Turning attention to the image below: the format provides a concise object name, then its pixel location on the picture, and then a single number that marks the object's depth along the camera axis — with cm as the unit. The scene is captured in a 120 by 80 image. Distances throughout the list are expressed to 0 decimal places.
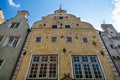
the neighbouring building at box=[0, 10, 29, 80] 608
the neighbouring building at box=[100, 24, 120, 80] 643
